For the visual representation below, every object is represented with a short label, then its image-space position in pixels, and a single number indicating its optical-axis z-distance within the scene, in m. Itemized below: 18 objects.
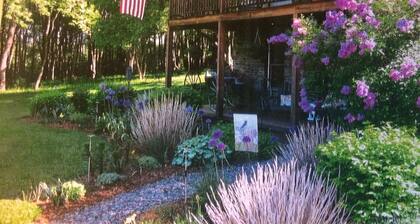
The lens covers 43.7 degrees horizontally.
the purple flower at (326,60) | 6.39
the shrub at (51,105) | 13.48
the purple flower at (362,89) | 5.82
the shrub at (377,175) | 4.20
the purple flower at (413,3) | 6.03
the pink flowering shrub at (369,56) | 5.91
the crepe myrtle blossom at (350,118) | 6.29
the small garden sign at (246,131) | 6.65
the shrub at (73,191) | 6.37
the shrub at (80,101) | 13.80
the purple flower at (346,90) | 6.24
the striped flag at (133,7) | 10.92
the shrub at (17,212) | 5.29
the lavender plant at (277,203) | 3.85
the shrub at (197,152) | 7.58
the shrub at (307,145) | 5.84
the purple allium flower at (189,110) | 8.84
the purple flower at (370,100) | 5.95
